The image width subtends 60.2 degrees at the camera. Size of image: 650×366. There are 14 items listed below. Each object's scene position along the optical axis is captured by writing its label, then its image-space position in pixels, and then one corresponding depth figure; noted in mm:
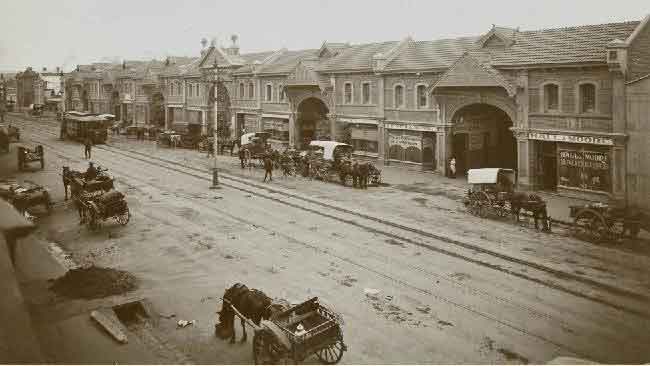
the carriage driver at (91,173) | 24281
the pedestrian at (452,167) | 31527
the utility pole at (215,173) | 28431
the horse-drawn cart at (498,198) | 20141
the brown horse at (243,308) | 10414
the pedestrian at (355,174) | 28948
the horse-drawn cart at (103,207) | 19342
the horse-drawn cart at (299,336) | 9367
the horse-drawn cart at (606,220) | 18016
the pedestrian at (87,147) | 38312
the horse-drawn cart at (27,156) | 32344
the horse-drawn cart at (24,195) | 20109
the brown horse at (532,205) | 19859
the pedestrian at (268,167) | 30750
